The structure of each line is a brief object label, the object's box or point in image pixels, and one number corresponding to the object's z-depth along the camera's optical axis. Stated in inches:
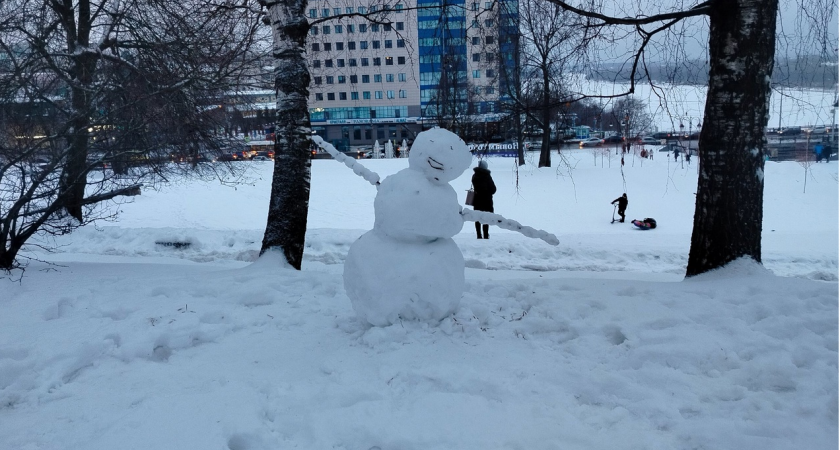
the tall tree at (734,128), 188.2
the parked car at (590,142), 1139.9
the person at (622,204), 507.7
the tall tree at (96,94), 235.1
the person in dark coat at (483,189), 397.1
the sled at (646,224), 494.0
